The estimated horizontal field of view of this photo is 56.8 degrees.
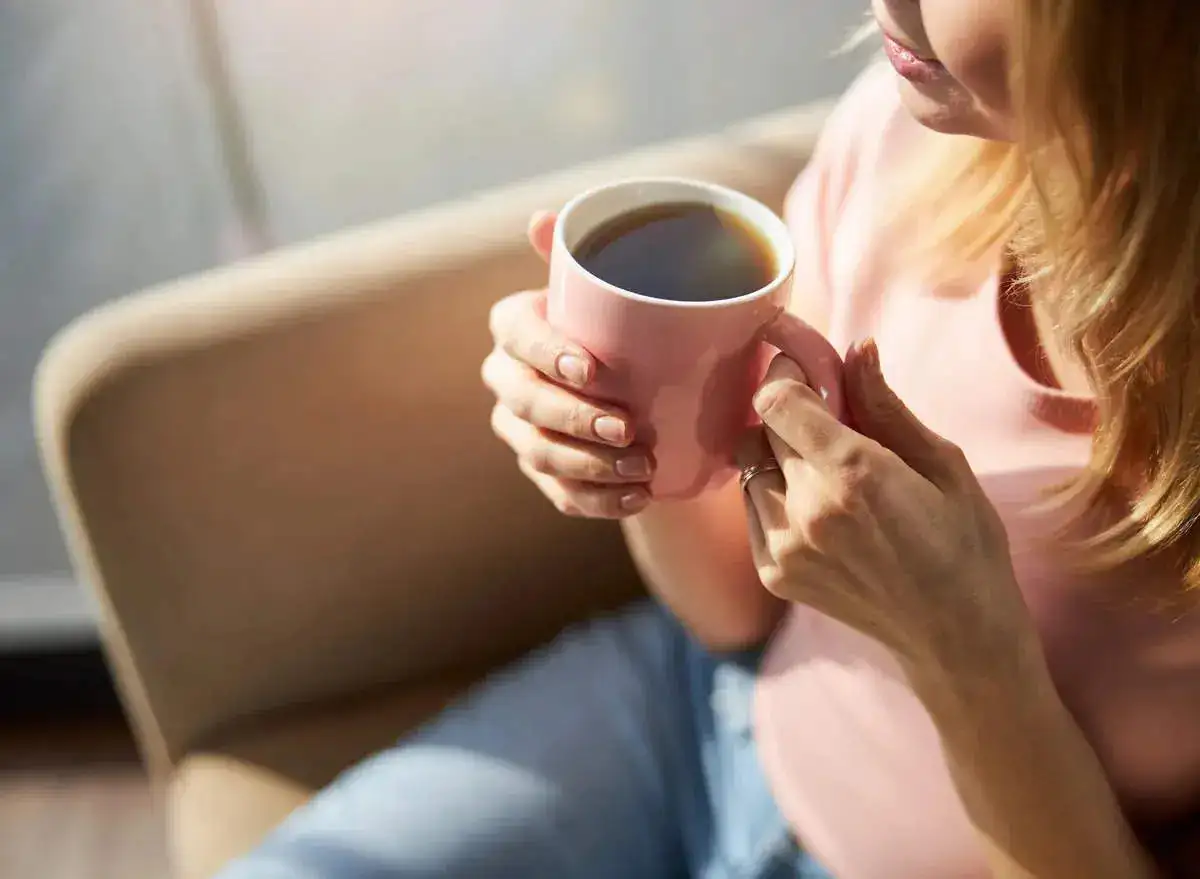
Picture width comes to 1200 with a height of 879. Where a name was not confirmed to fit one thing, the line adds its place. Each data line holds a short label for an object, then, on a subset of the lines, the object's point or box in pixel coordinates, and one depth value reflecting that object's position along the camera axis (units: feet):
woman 1.60
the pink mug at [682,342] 1.57
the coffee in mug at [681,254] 1.72
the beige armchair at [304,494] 2.49
